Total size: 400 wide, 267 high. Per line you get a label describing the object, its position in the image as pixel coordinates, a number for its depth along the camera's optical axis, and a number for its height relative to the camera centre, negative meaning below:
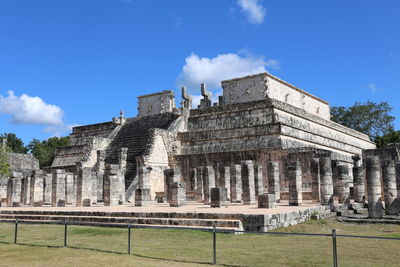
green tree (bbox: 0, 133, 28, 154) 64.62 +7.27
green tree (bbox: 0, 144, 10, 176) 33.20 +2.16
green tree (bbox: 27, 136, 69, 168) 54.83 +5.63
